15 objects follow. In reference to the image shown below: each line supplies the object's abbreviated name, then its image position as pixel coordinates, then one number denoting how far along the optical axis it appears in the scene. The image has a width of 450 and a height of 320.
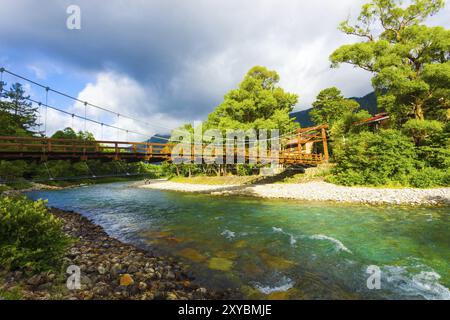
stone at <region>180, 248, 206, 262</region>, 7.01
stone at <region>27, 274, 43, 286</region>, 4.36
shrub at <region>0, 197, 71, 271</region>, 4.61
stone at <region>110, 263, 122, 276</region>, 5.54
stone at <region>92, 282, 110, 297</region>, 4.50
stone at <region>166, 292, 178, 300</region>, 4.51
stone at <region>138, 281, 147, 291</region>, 4.85
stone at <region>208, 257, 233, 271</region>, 6.34
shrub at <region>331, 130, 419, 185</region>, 17.70
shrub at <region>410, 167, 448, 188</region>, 15.78
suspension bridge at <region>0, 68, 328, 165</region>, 12.97
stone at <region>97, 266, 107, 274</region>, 5.55
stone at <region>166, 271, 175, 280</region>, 5.58
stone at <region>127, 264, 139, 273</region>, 5.68
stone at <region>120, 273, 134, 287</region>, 5.05
